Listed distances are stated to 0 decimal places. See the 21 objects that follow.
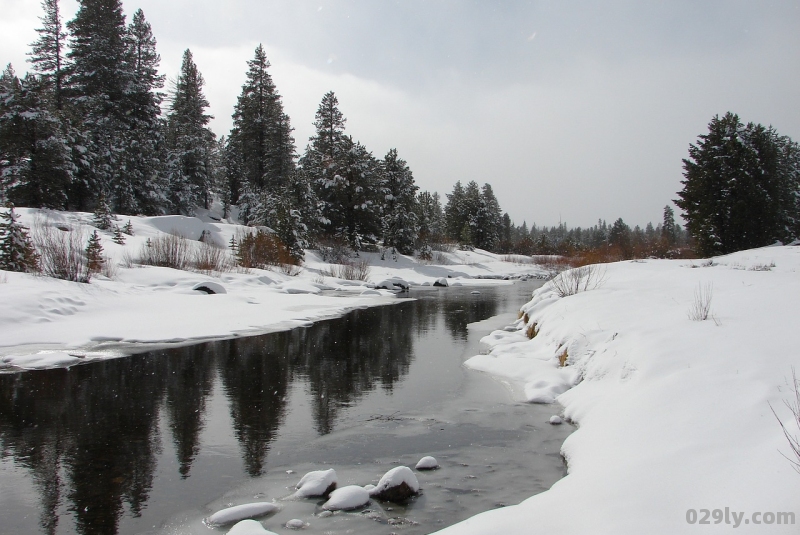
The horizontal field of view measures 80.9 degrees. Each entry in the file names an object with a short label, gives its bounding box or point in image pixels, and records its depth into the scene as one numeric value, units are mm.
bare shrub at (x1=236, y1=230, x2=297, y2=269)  25484
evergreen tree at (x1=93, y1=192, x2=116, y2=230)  23375
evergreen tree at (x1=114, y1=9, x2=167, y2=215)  33562
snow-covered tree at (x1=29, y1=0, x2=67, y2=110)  33594
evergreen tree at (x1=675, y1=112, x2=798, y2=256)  28547
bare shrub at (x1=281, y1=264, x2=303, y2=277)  27383
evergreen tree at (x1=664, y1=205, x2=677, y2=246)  91381
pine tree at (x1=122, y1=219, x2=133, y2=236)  24109
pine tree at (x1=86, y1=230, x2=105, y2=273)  15953
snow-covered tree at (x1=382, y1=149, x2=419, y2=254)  44750
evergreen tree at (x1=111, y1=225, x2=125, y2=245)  21766
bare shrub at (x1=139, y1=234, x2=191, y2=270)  20812
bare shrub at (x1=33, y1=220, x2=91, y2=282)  14430
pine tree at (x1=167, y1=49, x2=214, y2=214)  40094
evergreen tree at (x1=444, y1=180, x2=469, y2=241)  70938
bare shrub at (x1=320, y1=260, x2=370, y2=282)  30500
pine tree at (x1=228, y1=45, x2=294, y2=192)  45500
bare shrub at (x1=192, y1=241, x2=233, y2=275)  21547
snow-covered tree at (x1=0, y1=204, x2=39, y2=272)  14008
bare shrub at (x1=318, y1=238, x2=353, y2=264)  37291
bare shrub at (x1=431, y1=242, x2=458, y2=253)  51481
